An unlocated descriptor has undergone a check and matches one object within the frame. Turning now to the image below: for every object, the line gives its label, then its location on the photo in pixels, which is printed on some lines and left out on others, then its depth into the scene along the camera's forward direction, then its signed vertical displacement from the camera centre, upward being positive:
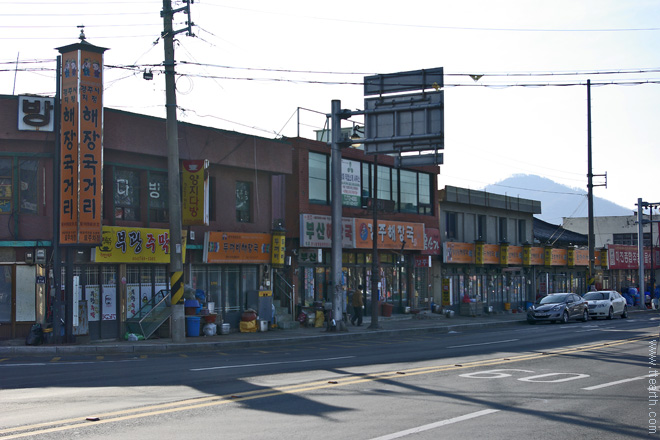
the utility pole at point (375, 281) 29.12 -1.18
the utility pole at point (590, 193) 45.34 +3.58
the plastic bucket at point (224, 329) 26.00 -2.72
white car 38.91 -2.94
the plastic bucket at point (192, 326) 24.73 -2.47
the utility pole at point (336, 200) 26.64 +1.91
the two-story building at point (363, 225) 30.73 +1.23
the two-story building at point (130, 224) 22.03 +1.03
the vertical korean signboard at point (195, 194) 24.73 +2.03
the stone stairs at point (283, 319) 28.84 -2.64
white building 81.62 +2.15
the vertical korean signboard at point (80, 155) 21.55 +2.94
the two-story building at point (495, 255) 42.09 -0.33
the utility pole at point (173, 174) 22.41 +2.46
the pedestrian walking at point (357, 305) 30.33 -2.22
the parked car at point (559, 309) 35.03 -2.86
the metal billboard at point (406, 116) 22.67 +4.33
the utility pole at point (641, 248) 54.89 +0.09
